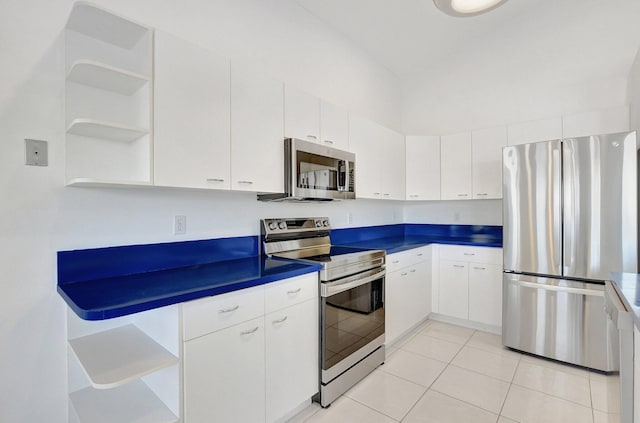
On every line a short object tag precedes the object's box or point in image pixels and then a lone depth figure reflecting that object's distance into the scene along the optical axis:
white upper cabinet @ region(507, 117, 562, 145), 2.95
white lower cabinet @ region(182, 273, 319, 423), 1.36
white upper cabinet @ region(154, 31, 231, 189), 1.52
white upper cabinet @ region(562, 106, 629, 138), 2.70
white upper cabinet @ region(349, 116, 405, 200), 2.87
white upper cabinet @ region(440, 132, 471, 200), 3.42
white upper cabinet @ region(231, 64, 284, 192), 1.84
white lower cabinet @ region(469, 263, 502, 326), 3.03
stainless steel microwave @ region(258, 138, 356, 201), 2.12
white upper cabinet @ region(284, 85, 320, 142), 2.16
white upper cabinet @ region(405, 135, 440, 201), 3.60
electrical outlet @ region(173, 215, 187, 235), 1.88
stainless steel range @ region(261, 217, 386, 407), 1.98
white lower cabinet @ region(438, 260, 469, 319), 3.21
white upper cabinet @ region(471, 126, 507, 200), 3.23
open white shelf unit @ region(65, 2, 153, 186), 1.42
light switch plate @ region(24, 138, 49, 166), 1.41
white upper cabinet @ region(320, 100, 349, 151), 2.46
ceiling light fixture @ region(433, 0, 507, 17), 1.87
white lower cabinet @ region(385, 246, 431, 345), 2.70
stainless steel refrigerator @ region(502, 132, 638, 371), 2.26
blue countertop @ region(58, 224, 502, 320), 1.21
